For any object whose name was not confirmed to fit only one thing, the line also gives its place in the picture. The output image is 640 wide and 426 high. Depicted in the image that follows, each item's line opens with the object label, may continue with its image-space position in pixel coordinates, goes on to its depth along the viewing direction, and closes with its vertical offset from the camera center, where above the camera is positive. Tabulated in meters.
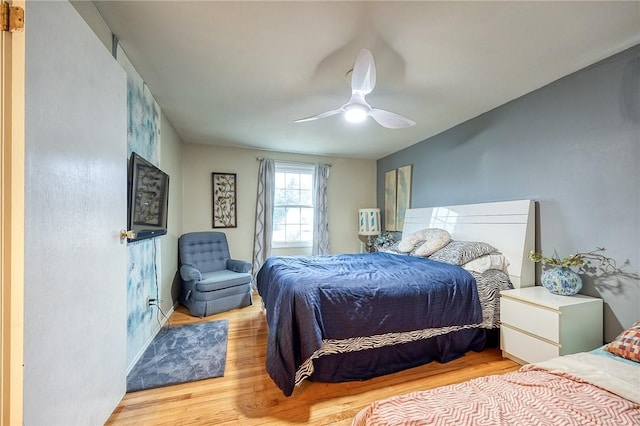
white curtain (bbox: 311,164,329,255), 4.79 -0.05
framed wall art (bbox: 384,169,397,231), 4.71 +0.22
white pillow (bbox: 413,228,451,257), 3.04 -0.37
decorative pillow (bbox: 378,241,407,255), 3.62 -0.56
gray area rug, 1.97 -1.30
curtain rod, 4.48 +0.91
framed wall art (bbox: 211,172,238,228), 4.27 +0.17
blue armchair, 3.23 -0.90
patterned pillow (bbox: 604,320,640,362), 1.47 -0.78
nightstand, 1.87 -0.86
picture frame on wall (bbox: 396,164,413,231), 4.34 +0.32
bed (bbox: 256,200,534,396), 1.80 -0.76
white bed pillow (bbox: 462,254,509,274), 2.48 -0.50
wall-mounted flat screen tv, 1.92 +0.09
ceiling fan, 1.71 +0.89
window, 4.73 +0.09
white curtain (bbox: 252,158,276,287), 4.41 -0.04
